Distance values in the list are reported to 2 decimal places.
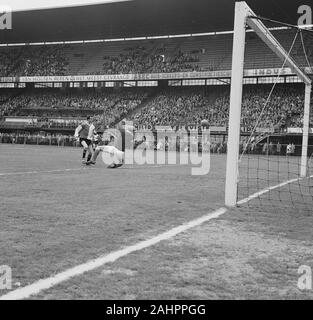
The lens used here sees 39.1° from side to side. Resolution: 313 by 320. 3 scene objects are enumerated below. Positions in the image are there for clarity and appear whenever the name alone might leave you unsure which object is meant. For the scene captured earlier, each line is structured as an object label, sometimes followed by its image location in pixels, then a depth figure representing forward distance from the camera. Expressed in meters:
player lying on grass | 15.41
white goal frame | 8.06
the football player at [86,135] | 16.62
